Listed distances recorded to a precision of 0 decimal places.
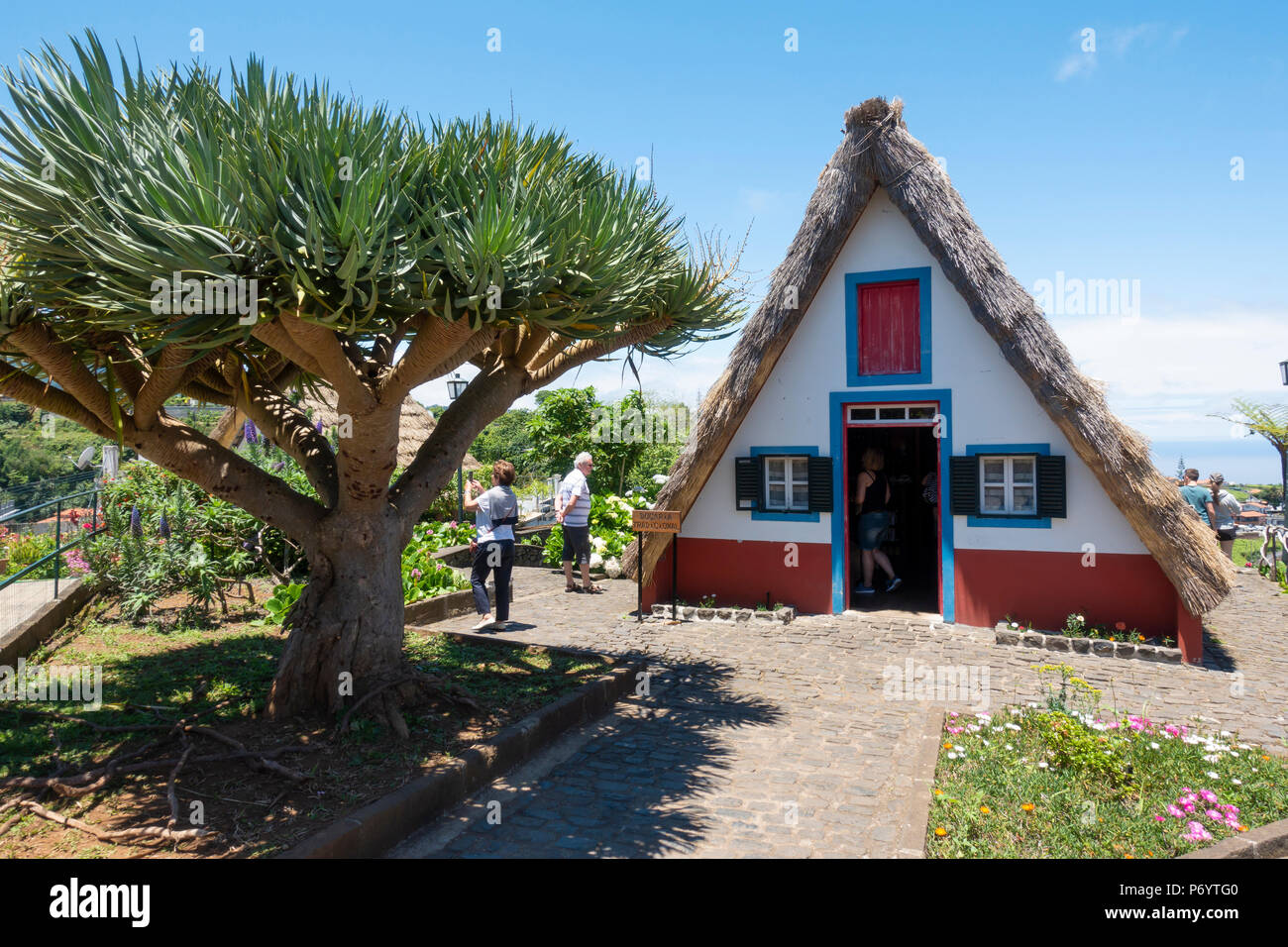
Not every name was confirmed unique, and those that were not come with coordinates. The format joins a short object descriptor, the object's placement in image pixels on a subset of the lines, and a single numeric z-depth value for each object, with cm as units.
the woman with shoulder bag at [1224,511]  1279
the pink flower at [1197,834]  402
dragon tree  382
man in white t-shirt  1122
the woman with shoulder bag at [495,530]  899
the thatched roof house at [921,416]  852
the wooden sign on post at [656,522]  966
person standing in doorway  1092
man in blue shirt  1208
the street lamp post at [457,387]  1455
